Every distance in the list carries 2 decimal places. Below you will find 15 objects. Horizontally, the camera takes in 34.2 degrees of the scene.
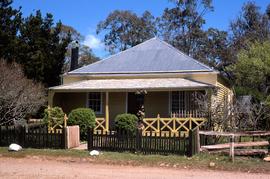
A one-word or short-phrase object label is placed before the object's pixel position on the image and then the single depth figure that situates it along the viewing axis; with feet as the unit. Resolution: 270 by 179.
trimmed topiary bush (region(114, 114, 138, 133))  67.92
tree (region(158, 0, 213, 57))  161.99
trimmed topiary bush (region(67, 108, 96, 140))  68.33
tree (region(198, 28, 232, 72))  158.20
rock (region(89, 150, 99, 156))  49.80
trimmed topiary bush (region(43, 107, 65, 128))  71.51
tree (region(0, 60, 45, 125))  63.46
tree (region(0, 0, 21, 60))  85.69
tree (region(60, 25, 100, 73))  195.31
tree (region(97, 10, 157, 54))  173.37
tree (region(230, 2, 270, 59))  147.43
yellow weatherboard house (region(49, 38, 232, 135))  73.05
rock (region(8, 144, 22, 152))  53.36
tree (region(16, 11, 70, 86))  91.71
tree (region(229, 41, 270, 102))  95.57
